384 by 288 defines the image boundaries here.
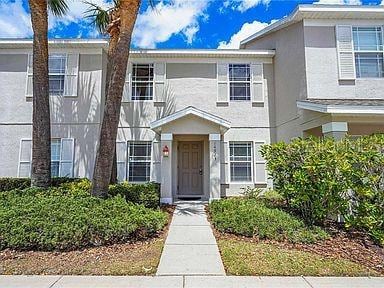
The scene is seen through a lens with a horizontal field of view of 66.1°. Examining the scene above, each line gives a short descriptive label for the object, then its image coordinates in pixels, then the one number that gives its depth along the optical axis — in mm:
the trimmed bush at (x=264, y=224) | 6734
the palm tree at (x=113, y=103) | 8070
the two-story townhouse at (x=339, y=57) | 11250
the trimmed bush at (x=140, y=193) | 9586
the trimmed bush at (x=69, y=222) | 5883
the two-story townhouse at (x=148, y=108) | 12812
